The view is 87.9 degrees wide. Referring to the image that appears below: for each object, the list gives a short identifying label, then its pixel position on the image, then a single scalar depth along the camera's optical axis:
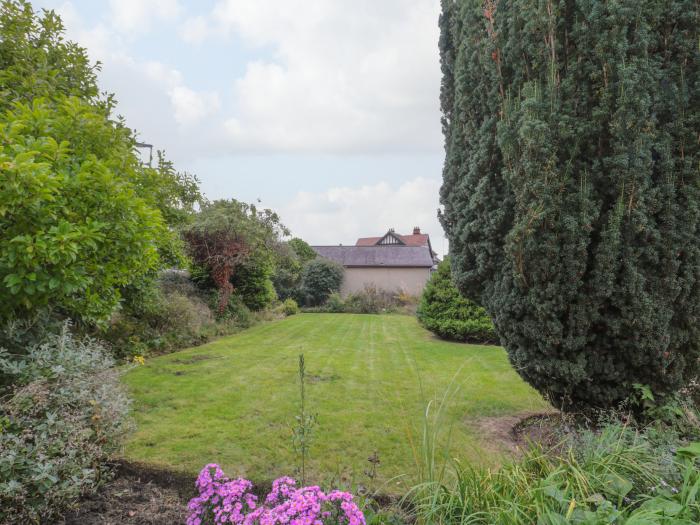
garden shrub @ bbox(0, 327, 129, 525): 2.06
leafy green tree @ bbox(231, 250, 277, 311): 12.75
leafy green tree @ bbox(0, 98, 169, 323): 2.36
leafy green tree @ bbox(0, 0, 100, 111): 3.51
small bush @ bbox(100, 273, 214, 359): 6.93
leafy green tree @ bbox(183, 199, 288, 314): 11.19
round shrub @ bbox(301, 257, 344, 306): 21.02
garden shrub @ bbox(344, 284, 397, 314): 18.70
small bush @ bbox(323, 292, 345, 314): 19.12
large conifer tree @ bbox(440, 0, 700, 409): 2.79
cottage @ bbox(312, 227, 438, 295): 25.30
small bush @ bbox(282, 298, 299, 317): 17.34
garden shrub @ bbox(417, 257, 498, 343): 9.45
